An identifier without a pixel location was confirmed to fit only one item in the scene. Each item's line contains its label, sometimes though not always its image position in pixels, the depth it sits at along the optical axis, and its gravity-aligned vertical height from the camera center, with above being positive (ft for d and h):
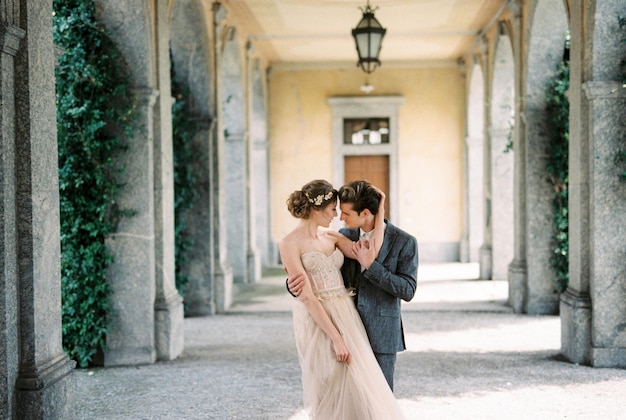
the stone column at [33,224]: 14.20 -0.48
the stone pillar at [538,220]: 31.89 -1.14
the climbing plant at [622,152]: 21.89 +1.14
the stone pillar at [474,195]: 54.70 -0.11
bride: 13.06 -2.27
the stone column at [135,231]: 23.53 -1.03
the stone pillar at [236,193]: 43.80 +0.19
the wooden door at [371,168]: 58.23 +2.04
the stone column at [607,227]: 22.24 -1.01
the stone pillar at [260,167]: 54.03 +2.06
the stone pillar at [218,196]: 34.32 +0.02
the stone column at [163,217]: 24.29 -0.66
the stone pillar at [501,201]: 42.88 -0.44
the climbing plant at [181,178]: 31.35 +0.78
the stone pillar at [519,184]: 33.04 +0.38
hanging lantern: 30.66 +6.29
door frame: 57.16 +4.91
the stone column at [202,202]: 33.42 -0.23
